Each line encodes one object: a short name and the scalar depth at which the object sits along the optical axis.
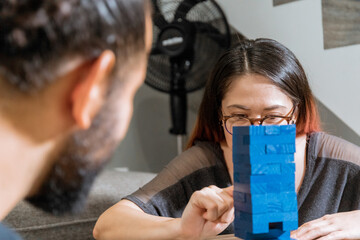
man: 0.53
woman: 1.32
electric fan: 2.41
